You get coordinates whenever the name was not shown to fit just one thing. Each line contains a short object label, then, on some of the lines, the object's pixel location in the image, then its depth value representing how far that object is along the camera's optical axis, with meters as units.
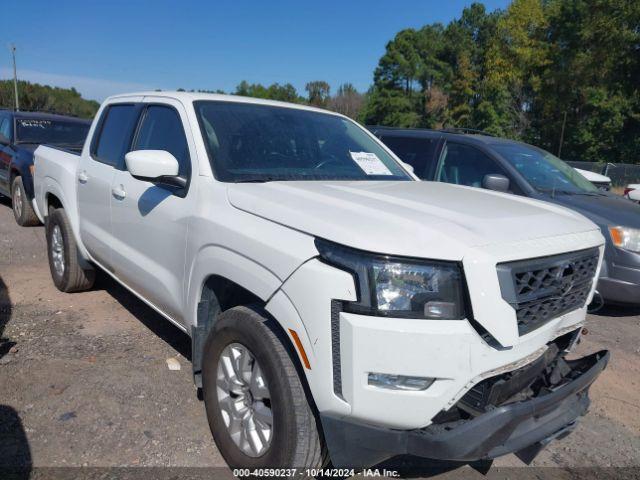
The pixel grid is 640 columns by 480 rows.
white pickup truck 2.01
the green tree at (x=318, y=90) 89.06
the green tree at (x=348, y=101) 83.06
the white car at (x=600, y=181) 11.22
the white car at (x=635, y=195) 7.89
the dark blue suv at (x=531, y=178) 5.07
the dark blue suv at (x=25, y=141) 8.02
